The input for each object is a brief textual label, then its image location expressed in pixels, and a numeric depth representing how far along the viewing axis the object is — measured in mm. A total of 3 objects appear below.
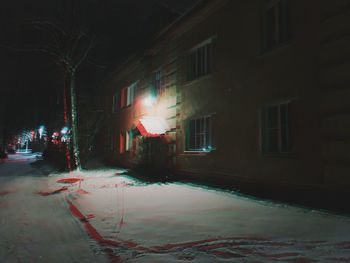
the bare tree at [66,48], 18625
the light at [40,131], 57016
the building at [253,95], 7152
